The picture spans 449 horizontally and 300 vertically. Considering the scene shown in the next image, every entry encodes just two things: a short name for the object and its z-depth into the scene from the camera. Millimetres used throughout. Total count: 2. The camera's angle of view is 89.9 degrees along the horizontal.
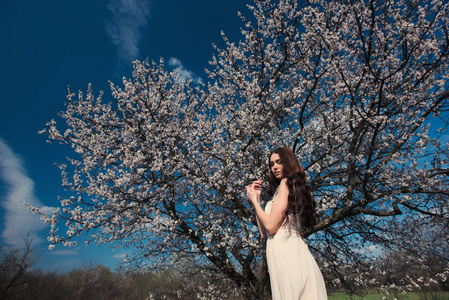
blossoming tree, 4717
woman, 1818
